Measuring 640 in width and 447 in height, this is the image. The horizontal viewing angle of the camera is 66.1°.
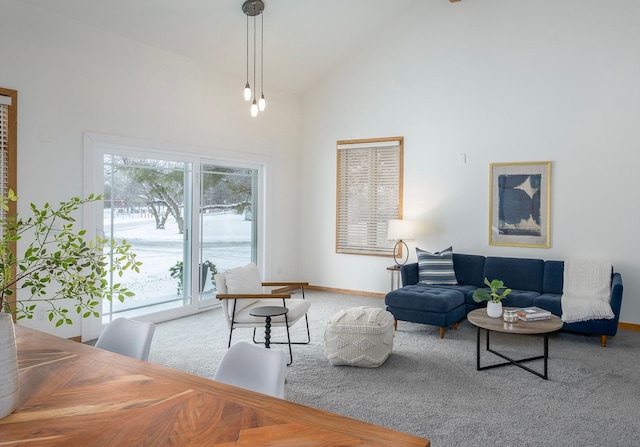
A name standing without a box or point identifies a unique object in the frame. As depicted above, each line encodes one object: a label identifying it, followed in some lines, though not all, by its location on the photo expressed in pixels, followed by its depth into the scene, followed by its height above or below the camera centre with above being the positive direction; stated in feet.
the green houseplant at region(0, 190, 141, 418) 4.72 -0.70
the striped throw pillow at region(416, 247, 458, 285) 20.03 -2.09
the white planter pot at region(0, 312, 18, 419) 4.67 -1.49
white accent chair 14.15 -2.56
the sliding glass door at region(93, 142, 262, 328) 17.46 -0.23
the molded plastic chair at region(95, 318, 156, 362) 7.84 -2.02
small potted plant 14.37 -2.38
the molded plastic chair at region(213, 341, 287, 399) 6.46 -2.04
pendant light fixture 16.84 +7.64
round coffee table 13.05 -2.94
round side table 13.35 -2.65
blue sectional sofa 16.42 -2.73
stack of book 13.93 -2.74
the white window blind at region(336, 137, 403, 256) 23.81 +1.19
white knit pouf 13.76 -3.51
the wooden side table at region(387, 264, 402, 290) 22.35 -2.93
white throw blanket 16.16 -2.57
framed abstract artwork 20.13 +0.62
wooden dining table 4.43 -1.99
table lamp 21.77 -0.55
